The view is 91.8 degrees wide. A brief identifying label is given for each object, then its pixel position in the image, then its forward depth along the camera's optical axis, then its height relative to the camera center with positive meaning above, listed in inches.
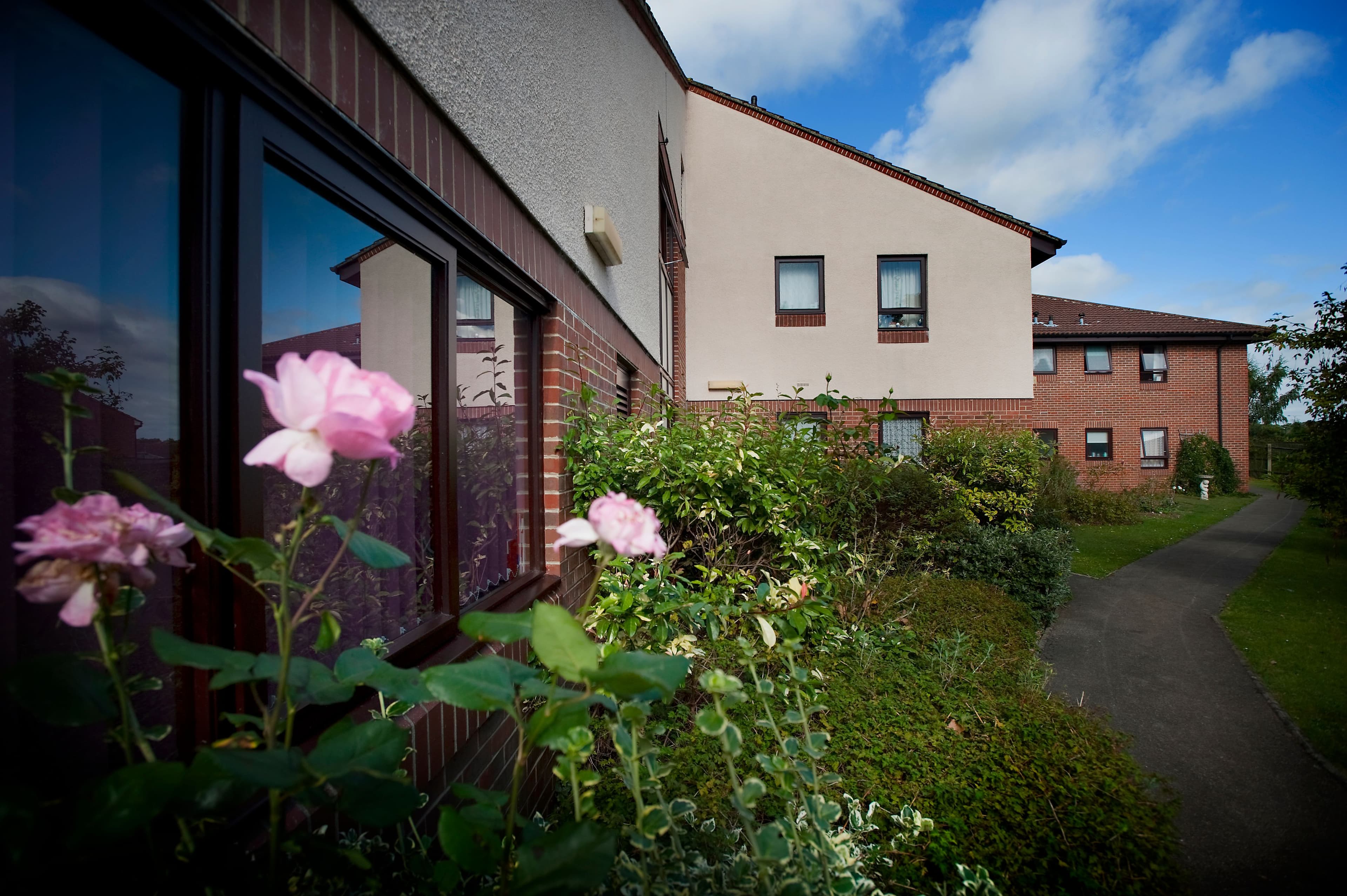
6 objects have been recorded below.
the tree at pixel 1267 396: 1849.2 +147.5
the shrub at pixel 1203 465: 866.1 -26.1
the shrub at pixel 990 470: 349.7 -11.7
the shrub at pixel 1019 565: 277.9 -50.9
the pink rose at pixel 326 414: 29.5 +2.0
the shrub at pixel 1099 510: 645.9 -62.5
